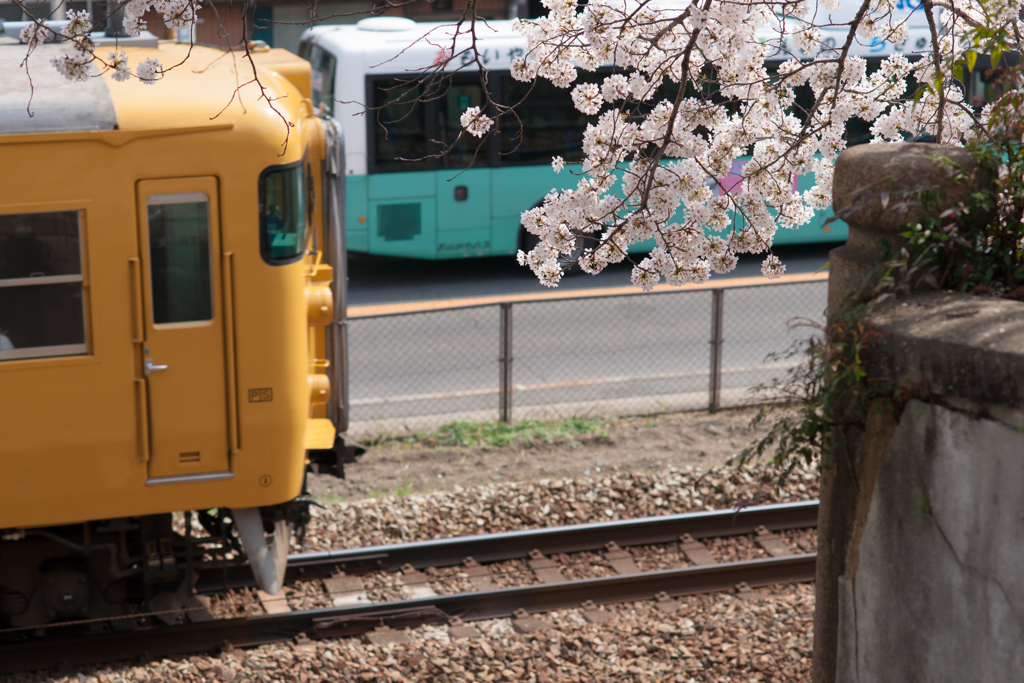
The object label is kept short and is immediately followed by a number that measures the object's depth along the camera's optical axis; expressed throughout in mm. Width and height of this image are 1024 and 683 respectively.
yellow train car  9859
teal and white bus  27562
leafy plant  6531
